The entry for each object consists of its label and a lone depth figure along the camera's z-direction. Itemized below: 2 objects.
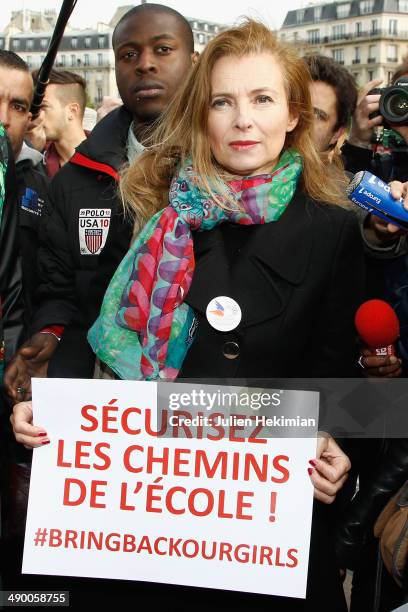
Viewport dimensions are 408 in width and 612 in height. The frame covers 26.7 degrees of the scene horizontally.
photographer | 2.52
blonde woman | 2.36
